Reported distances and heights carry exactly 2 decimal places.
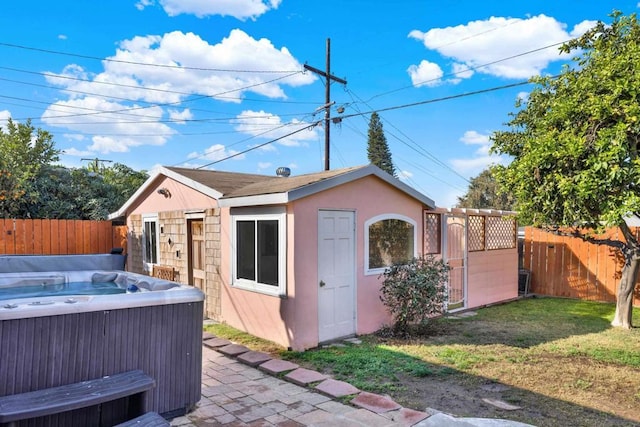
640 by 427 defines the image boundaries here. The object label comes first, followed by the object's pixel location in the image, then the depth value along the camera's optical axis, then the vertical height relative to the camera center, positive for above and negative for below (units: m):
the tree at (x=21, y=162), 12.01 +2.13
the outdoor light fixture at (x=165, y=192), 9.33 +0.76
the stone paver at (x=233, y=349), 5.85 -1.91
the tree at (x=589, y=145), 5.59 +1.15
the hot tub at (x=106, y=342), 3.02 -1.00
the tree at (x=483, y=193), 32.62 +2.36
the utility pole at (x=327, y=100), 14.97 +4.74
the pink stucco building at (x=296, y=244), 6.14 -0.38
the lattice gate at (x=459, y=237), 8.76 -0.36
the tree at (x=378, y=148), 34.25 +6.45
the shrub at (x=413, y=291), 6.78 -1.19
